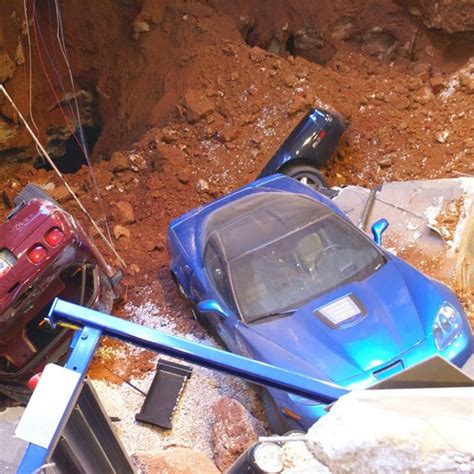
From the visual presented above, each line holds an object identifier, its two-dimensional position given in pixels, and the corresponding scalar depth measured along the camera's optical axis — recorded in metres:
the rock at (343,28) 9.51
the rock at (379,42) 9.42
